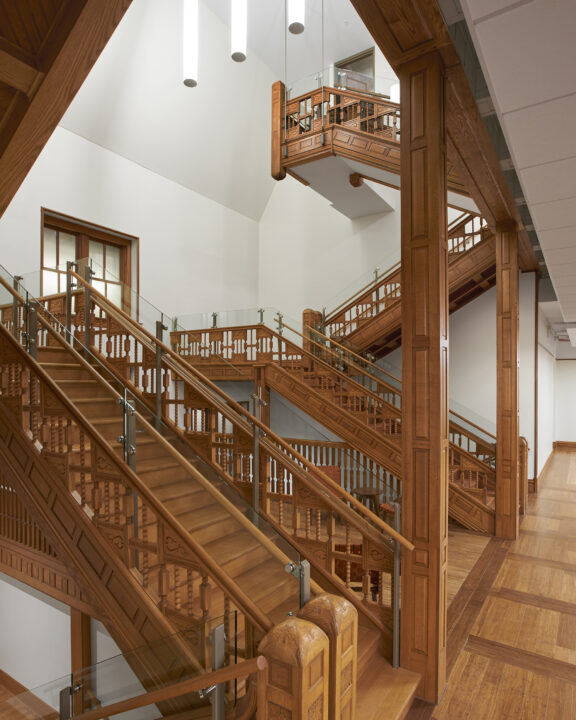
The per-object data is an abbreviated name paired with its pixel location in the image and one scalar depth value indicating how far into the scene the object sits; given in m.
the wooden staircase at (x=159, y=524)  2.58
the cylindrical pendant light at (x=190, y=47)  5.95
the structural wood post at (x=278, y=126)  7.49
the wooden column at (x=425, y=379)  2.84
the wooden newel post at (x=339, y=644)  1.72
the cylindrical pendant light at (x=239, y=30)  5.27
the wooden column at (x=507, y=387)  5.61
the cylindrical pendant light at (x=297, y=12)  5.17
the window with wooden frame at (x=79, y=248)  7.64
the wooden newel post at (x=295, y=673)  1.55
